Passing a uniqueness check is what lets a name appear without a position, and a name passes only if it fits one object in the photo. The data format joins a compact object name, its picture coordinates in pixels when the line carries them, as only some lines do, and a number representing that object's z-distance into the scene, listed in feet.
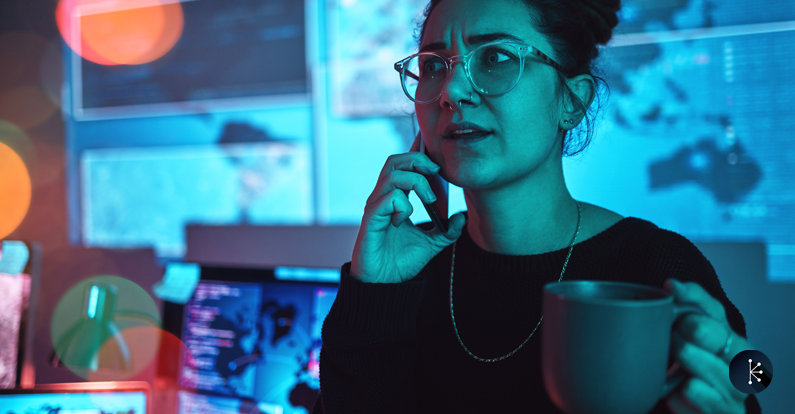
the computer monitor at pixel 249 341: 3.51
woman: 2.81
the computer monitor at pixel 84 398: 3.51
